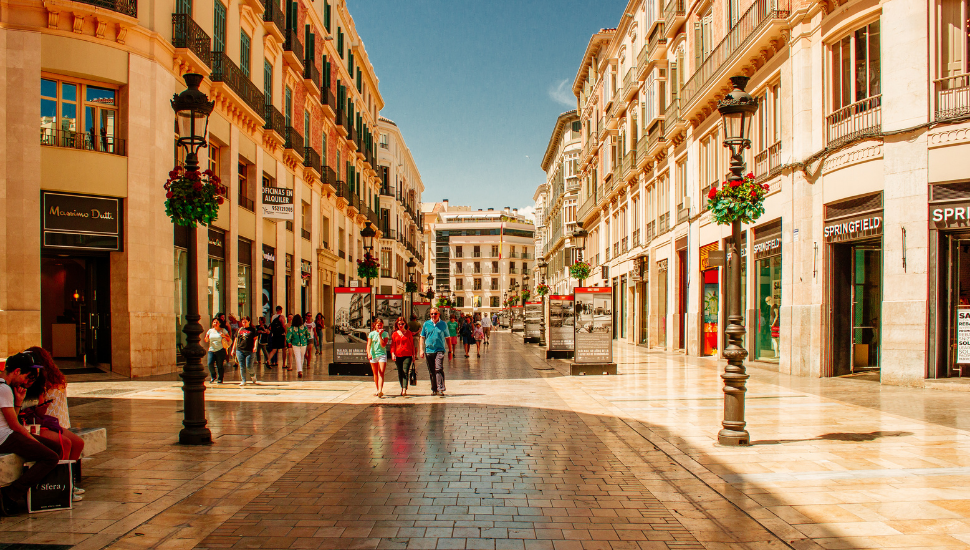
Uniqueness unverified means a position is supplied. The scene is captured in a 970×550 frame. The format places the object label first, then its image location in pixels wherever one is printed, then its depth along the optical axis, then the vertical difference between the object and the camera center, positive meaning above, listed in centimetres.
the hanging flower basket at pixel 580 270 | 3141 +45
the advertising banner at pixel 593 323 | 1856 -109
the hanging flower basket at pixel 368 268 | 2844 +52
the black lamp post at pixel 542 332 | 3187 -240
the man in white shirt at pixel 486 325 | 3992 -250
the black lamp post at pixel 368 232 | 2599 +179
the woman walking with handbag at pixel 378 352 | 1427 -139
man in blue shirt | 1440 -136
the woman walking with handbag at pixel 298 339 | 1836 -146
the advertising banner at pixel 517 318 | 6072 -328
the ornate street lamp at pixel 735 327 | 873 -59
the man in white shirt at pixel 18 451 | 577 -136
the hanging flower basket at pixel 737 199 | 977 +110
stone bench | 572 -155
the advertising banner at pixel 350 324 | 1886 -113
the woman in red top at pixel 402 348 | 1444 -134
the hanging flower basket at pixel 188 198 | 991 +116
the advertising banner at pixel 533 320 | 3938 -222
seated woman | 634 -107
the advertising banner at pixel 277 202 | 2569 +282
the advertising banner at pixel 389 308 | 2275 -85
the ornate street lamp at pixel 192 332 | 895 -64
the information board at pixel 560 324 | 2562 -156
